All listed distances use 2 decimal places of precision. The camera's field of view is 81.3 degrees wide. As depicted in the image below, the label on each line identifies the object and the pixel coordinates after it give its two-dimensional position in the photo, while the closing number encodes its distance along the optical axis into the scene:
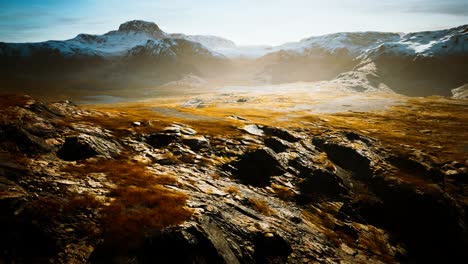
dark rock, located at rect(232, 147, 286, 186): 32.00
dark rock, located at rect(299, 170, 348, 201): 32.56
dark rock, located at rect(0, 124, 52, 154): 22.47
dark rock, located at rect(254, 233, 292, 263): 18.84
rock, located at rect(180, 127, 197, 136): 38.70
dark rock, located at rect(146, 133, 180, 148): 34.14
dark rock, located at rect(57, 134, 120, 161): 24.83
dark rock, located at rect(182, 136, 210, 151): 35.13
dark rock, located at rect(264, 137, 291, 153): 40.12
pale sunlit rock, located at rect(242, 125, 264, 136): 44.47
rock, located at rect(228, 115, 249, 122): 57.45
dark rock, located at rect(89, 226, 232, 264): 14.06
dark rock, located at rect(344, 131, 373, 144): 50.47
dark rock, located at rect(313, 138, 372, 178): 40.58
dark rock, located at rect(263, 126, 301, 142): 44.78
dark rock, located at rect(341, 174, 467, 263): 28.40
